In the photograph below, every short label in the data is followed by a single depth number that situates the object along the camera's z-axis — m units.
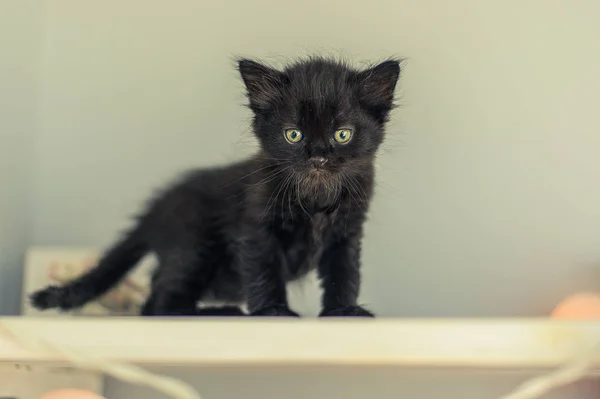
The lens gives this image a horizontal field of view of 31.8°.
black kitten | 0.52
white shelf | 0.45
